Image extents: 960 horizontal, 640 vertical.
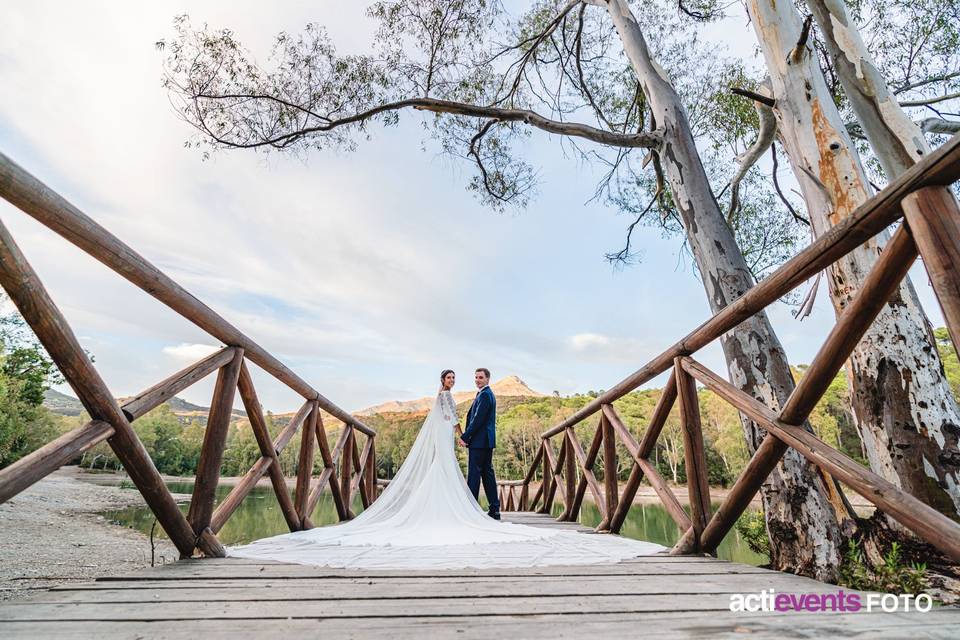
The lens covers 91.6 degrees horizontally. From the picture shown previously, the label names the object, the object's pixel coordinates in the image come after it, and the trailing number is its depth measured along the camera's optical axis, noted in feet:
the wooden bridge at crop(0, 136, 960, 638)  3.39
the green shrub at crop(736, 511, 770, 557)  13.34
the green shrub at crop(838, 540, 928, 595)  5.82
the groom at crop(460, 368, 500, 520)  13.66
